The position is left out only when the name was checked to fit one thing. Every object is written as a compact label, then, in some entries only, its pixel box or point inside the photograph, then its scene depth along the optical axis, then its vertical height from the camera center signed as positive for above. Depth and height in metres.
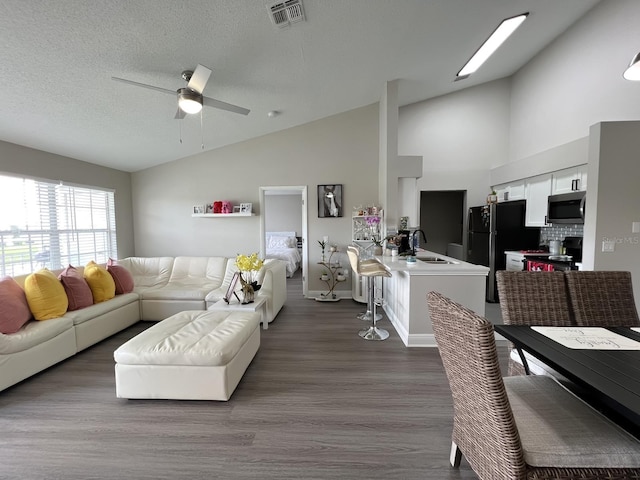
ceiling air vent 2.25 +1.79
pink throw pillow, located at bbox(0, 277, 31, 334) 2.32 -0.72
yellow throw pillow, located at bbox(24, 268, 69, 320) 2.60 -0.69
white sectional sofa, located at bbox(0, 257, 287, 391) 2.31 -0.98
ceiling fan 2.30 +1.15
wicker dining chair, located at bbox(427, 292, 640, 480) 0.96 -0.85
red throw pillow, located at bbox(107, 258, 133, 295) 3.64 -0.70
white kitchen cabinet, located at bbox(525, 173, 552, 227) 4.07 +0.35
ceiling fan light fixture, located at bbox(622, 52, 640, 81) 1.64 +0.92
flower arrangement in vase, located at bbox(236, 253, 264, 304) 3.21 -0.53
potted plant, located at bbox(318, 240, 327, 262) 4.88 -0.38
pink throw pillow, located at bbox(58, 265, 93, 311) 2.93 -0.70
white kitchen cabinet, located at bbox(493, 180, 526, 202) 4.61 +0.55
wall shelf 4.91 +0.16
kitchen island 2.97 -0.73
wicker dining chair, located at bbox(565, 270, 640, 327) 1.67 -0.48
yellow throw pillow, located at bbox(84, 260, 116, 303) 3.26 -0.69
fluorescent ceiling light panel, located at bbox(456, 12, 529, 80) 3.41 +2.47
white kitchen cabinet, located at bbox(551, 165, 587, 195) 3.46 +0.55
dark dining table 0.93 -0.59
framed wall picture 4.90 +0.41
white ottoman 2.03 -1.08
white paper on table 1.29 -0.59
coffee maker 4.07 -0.30
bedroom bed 6.62 -0.67
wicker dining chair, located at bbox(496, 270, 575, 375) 1.68 -0.49
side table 3.13 -0.96
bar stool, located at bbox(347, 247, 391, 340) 3.07 -0.56
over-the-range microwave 3.34 +0.17
